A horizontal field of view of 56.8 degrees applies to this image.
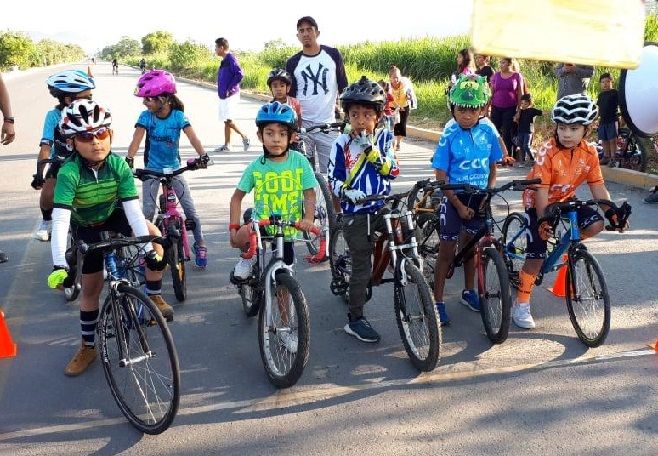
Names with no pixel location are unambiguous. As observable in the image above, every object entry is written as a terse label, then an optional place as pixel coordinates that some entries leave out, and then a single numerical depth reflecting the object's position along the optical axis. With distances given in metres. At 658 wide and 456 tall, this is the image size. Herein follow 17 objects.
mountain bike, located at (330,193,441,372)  3.74
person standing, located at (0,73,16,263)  6.20
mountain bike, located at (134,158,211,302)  5.07
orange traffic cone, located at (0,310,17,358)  4.33
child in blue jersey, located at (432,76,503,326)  4.25
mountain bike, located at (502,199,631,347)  4.06
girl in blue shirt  5.17
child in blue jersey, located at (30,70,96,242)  4.81
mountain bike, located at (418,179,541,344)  4.04
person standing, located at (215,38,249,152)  12.26
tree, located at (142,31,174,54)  92.69
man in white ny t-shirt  6.90
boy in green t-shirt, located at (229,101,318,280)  4.00
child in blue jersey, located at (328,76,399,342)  4.09
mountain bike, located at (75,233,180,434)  3.26
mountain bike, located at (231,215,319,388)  3.69
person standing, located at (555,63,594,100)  10.09
